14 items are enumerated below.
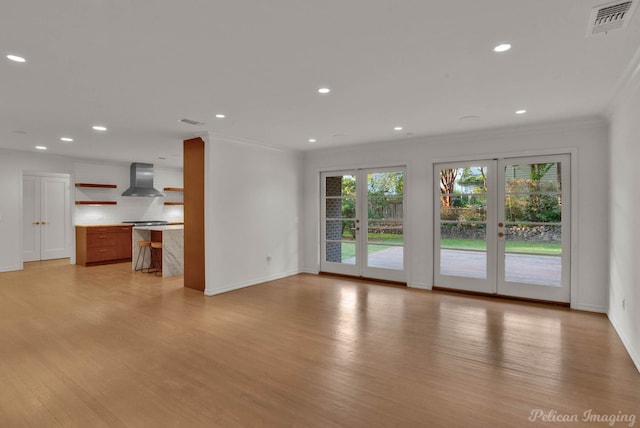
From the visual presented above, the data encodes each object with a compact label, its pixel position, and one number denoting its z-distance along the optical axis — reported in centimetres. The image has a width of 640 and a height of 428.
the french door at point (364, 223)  618
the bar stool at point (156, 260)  742
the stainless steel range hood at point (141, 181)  886
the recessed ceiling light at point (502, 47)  244
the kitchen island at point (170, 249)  676
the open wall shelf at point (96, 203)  823
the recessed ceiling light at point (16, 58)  257
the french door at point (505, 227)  479
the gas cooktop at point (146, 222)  887
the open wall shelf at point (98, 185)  815
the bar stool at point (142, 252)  740
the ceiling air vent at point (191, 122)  452
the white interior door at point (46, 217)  830
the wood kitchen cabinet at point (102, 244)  786
